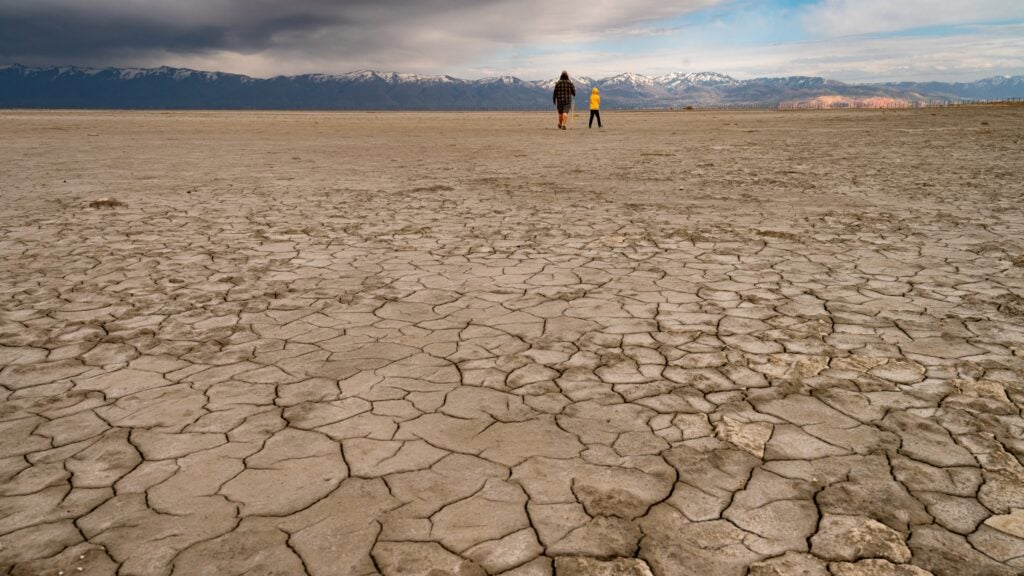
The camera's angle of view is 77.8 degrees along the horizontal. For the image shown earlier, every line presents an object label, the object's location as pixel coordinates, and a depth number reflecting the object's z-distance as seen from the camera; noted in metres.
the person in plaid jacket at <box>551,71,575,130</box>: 18.16
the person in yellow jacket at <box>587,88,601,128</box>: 20.01
